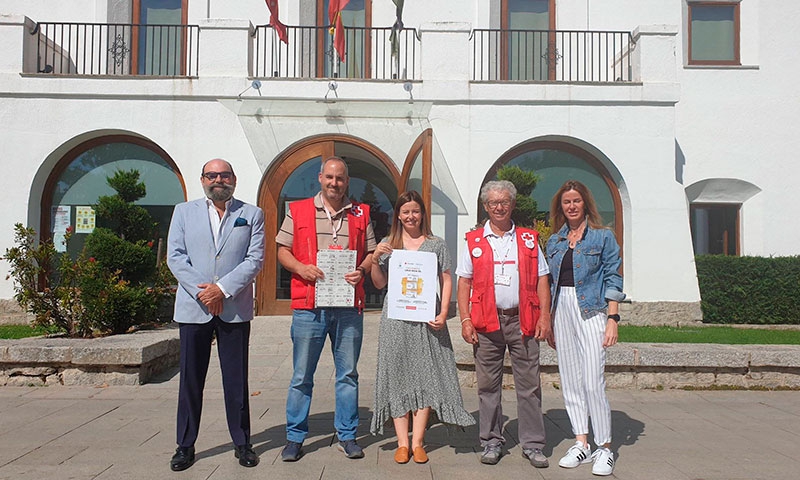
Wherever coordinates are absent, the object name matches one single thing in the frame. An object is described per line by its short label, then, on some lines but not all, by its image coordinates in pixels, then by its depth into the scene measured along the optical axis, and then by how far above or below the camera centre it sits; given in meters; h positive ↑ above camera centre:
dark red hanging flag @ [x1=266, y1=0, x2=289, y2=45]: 10.98 +4.16
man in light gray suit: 4.06 -0.31
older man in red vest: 4.16 -0.49
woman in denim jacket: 4.14 -0.42
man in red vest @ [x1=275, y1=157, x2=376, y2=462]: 4.19 -0.43
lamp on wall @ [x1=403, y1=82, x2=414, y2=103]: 10.87 +2.94
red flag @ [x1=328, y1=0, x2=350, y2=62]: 11.26 +4.31
